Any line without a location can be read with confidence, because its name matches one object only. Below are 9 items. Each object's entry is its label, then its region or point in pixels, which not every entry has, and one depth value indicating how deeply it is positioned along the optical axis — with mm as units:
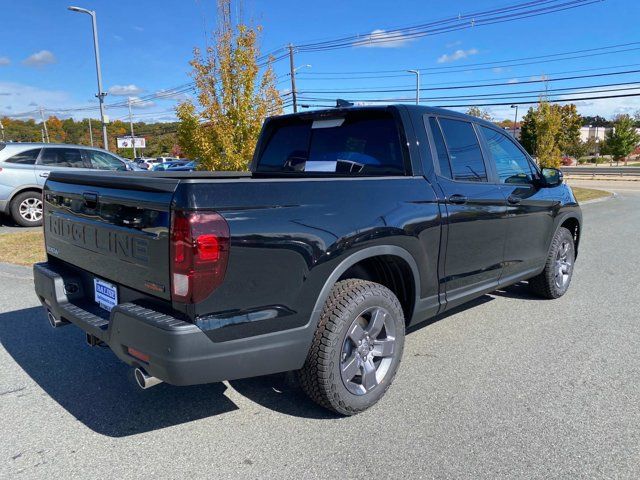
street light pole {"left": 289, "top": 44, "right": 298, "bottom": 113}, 30089
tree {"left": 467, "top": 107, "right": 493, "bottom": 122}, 46062
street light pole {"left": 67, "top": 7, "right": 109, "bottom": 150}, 18808
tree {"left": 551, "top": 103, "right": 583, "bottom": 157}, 55138
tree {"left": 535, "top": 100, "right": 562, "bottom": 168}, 20781
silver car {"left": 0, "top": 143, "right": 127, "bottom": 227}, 9594
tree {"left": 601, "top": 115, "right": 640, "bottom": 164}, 47938
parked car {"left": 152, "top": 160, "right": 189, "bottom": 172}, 38456
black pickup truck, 2213
